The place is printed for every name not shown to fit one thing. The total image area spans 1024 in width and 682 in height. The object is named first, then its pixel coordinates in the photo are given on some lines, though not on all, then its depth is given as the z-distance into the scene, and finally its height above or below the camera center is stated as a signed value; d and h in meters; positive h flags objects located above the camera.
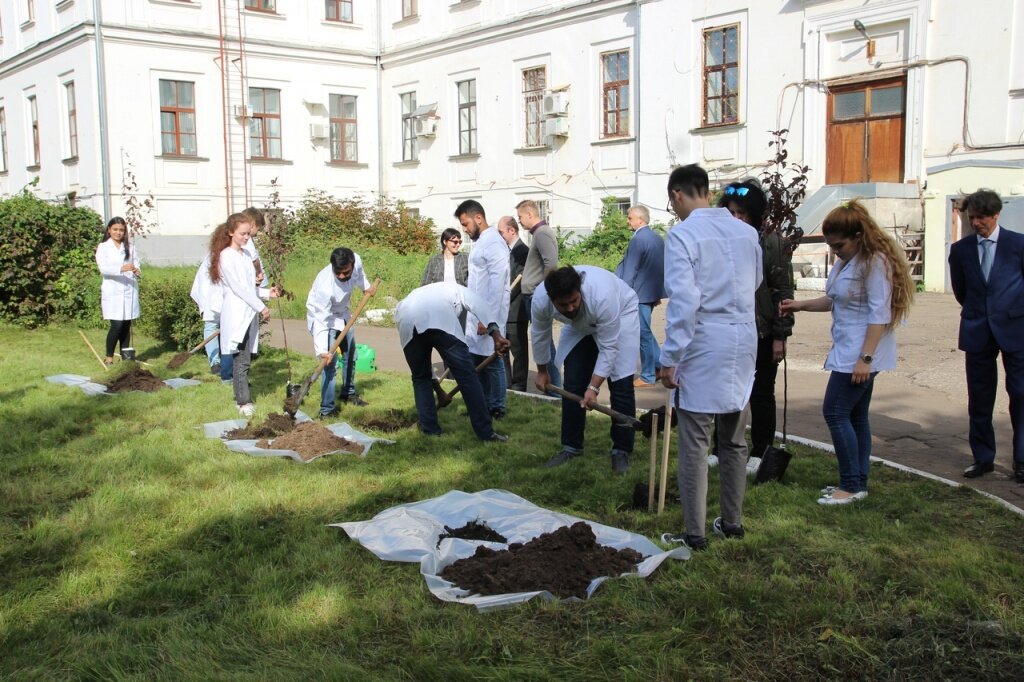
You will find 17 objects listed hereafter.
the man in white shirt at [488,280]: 8.18 -0.30
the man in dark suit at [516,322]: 9.32 -0.76
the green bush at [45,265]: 14.51 -0.22
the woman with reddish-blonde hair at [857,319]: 5.16 -0.43
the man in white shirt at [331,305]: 7.98 -0.50
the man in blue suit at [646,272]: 8.76 -0.26
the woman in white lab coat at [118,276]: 10.60 -0.30
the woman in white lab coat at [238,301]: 8.09 -0.46
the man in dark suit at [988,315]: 5.81 -0.47
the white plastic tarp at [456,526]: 4.16 -1.49
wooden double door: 18.30 +2.22
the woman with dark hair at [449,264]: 9.12 -0.17
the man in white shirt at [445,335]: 6.96 -0.67
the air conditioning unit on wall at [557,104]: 23.41 +3.60
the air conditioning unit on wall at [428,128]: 27.11 +3.51
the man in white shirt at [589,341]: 5.79 -0.63
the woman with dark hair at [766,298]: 5.58 -0.34
